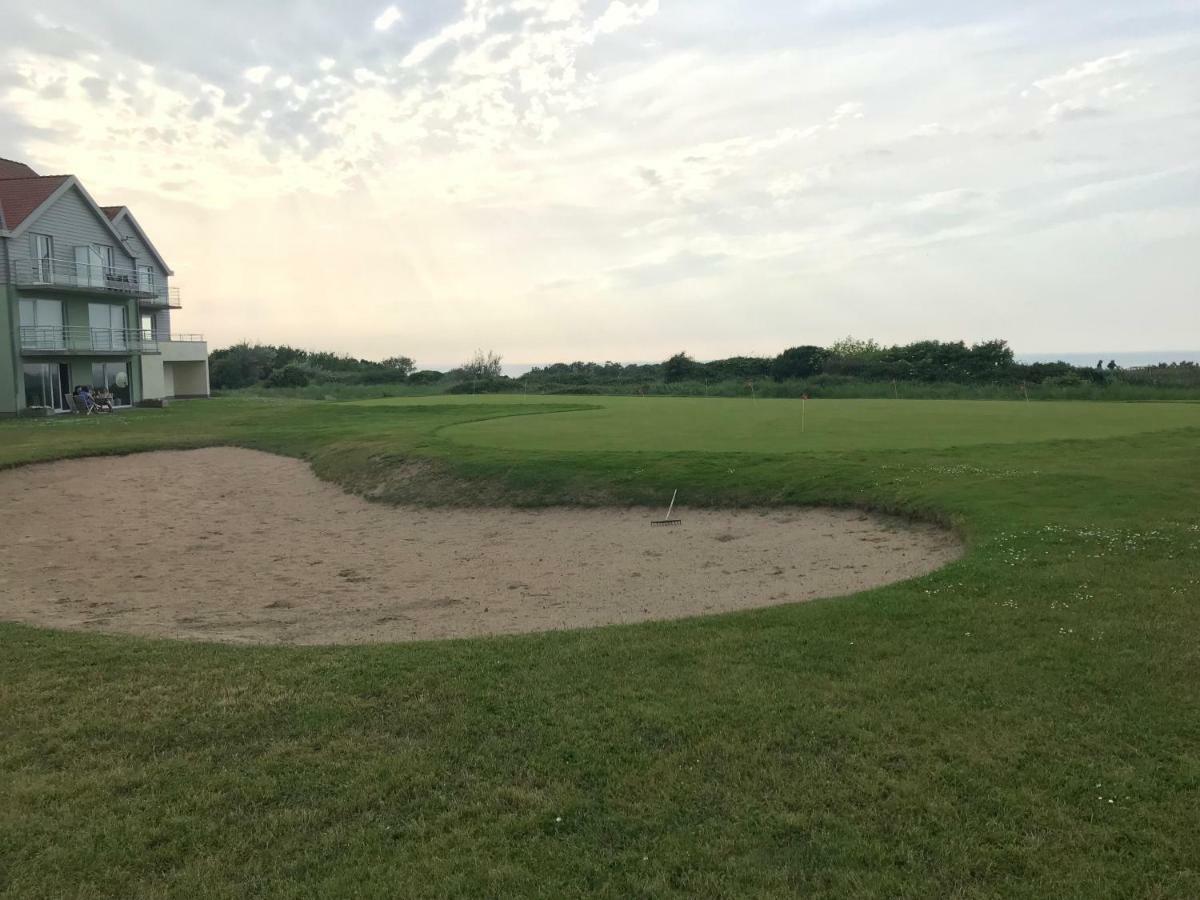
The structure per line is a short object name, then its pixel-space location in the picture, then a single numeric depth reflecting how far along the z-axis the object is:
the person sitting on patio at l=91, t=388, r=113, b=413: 43.55
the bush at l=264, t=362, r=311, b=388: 85.44
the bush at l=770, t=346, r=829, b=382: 72.88
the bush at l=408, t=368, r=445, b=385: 88.12
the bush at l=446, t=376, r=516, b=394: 66.69
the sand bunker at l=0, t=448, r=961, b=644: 9.97
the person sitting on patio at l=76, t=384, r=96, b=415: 42.97
